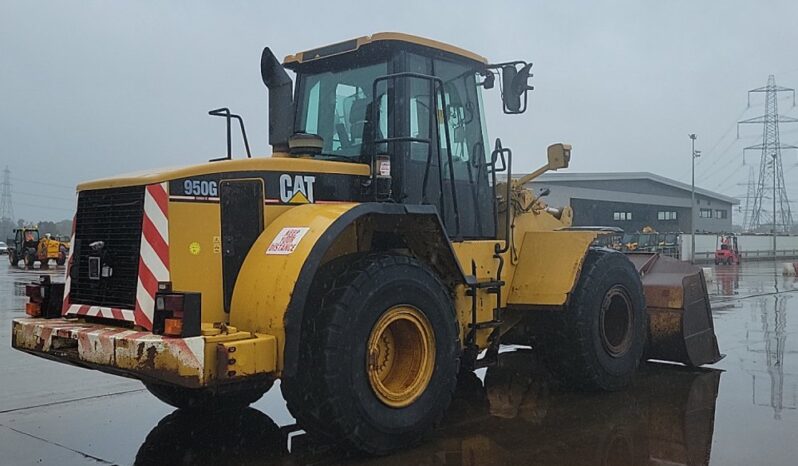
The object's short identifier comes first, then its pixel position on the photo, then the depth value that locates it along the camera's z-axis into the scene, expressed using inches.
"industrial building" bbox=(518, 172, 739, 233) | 1771.7
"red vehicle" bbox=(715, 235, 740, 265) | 1589.6
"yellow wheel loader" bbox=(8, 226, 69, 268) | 1433.3
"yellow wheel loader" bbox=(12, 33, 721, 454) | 178.7
